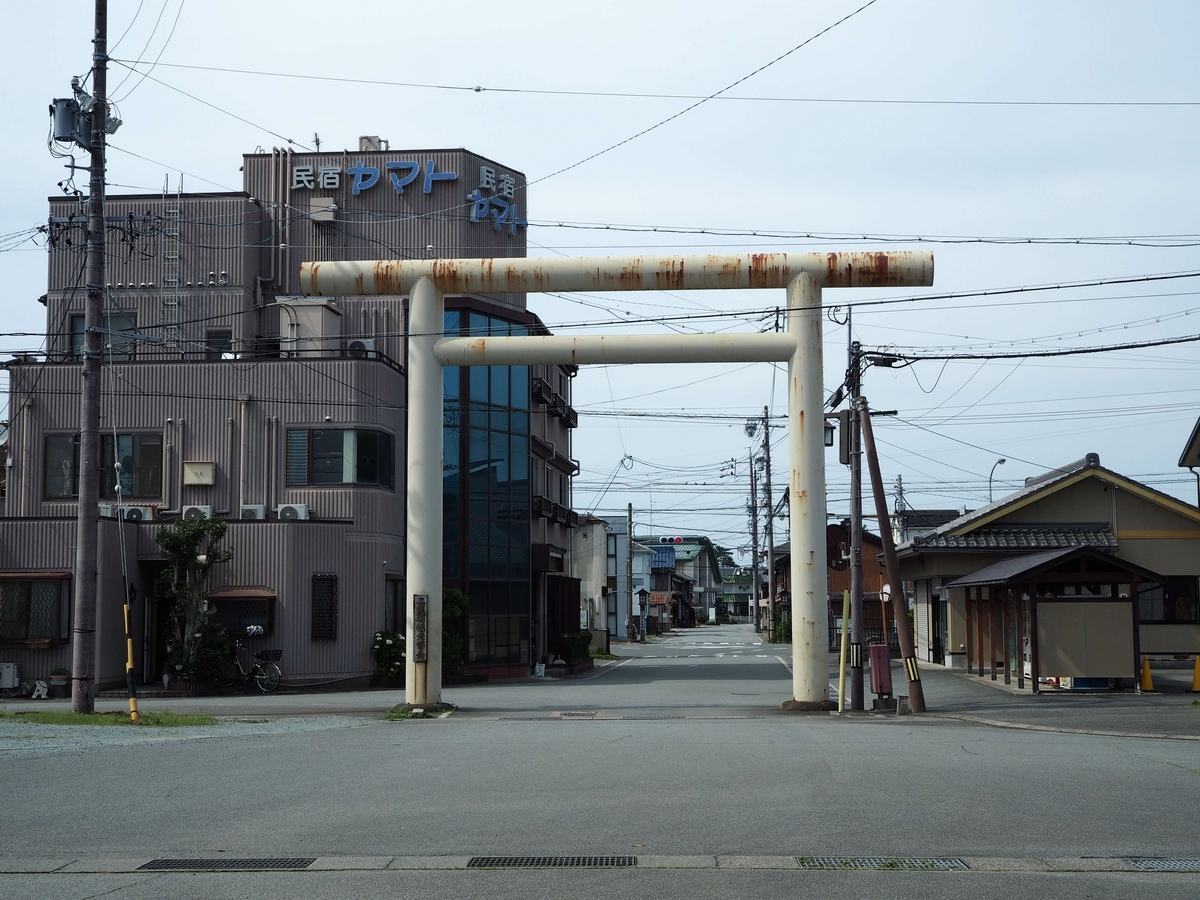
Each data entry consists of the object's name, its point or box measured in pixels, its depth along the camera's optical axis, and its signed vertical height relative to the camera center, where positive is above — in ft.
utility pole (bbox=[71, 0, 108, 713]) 61.77 +7.10
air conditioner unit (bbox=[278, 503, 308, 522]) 94.07 +3.19
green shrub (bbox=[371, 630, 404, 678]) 96.37 -8.20
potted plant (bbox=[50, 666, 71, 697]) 84.02 -8.98
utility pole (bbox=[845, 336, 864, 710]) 71.20 +0.97
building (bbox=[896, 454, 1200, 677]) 103.91 +0.79
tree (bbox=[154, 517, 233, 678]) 88.12 -1.45
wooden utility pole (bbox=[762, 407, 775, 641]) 209.56 +0.84
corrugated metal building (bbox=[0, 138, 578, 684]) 92.17 +10.99
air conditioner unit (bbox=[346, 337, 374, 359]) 101.40 +17.25
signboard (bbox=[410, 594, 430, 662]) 67.56 -4.31
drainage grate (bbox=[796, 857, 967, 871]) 24.90 -6.52
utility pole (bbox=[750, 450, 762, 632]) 256.52 +6.33
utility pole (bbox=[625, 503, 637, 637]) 237.96 -1.60
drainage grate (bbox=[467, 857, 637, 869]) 25.05 -6.53
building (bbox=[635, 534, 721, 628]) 353.92 -9.41
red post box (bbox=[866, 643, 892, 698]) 69.92 -6.99
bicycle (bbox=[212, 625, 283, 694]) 89.71 -8.92
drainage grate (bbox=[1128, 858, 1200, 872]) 24.61 -6.55
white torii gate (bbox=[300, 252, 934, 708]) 66.90 +11.44
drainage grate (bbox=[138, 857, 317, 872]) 25.04 -6.56
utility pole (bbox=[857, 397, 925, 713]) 67.97 -2.33
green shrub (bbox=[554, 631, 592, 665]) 123.85 -10.01
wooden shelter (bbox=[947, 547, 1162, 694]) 75.82 -4.25
